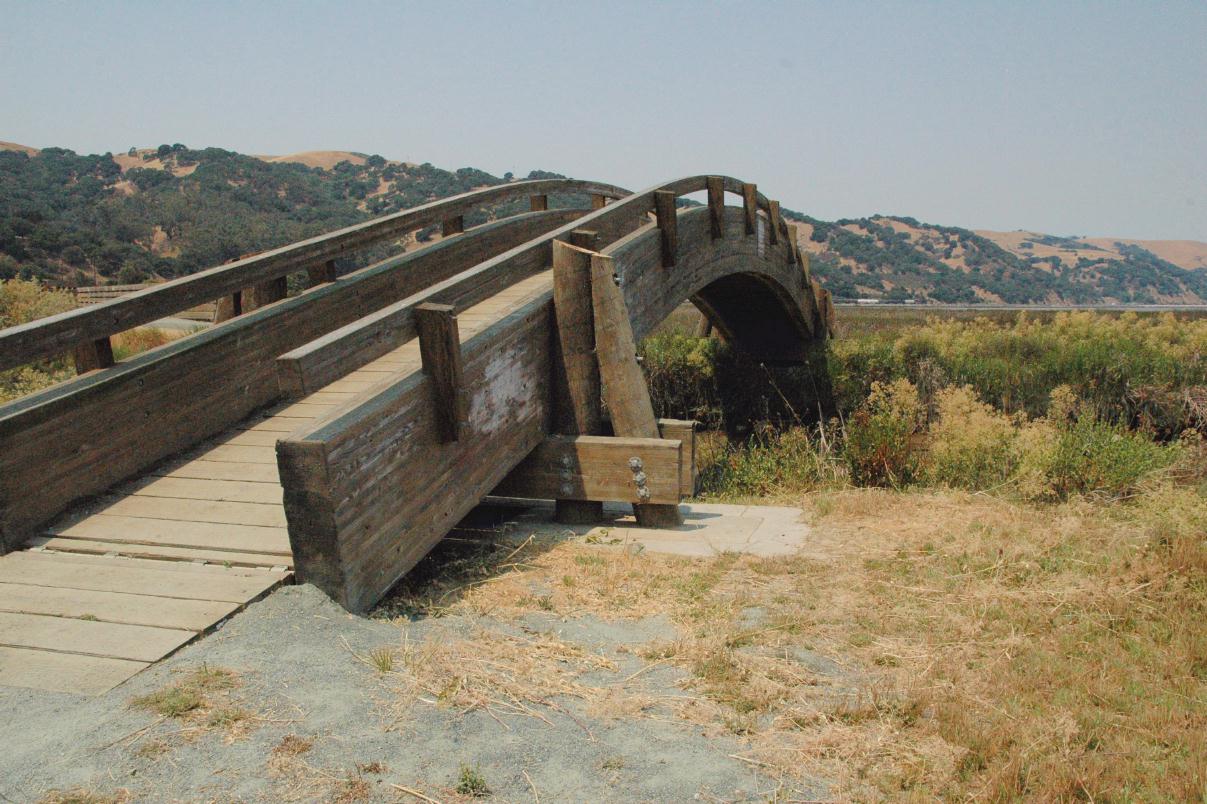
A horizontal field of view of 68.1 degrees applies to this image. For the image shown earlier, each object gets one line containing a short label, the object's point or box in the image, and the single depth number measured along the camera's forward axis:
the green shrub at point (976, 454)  7.48
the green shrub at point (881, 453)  8.03
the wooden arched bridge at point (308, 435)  3.83
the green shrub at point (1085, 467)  6.22
